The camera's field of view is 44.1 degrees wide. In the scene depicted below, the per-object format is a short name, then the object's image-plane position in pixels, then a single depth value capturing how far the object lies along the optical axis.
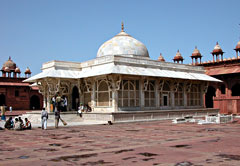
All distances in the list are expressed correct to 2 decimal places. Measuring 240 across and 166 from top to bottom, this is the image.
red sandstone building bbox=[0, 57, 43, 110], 49.12
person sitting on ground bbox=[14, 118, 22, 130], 15.97
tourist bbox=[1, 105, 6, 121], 24.48
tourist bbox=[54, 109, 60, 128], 17.06
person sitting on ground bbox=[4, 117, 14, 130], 16.70
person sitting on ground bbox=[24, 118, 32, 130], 16.47
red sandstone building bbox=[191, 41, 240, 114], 30.94
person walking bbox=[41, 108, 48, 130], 16.32
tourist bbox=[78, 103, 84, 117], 23.04
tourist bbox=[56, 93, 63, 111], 17.67
